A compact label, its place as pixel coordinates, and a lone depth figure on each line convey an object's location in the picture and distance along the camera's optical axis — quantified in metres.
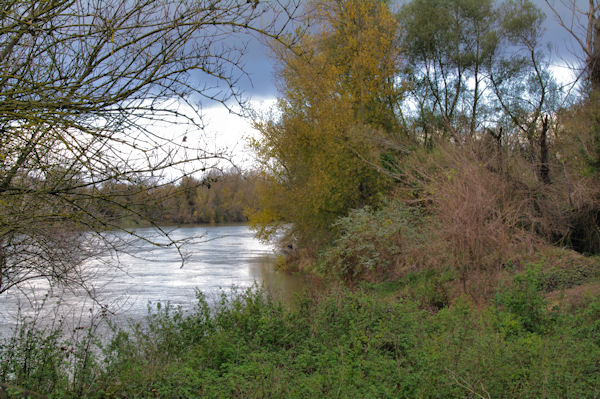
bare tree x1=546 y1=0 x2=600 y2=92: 13.40
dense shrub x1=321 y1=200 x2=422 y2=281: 14.53
